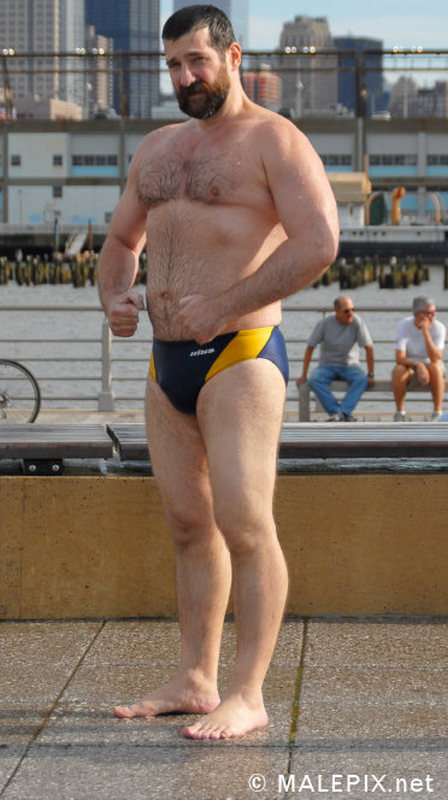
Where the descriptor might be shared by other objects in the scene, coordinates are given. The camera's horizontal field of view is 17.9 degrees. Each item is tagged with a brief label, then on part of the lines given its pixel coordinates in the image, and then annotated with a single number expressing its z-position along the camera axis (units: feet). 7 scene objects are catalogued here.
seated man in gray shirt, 44.32
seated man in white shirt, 44.47
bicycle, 43.09
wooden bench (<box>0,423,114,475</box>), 17.48
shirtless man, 12.78
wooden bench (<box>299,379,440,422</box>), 45.11
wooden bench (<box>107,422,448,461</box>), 17.54
